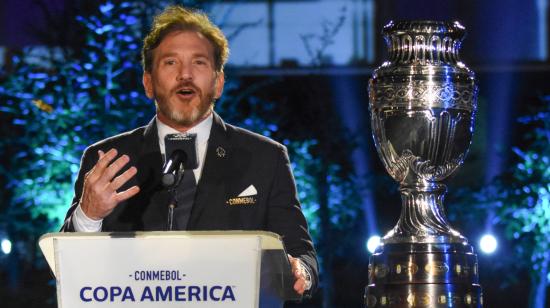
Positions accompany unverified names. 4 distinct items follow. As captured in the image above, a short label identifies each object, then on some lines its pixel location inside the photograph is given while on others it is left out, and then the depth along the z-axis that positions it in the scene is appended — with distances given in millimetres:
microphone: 6273
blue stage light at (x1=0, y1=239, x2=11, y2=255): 20875
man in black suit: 7781
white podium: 6183
